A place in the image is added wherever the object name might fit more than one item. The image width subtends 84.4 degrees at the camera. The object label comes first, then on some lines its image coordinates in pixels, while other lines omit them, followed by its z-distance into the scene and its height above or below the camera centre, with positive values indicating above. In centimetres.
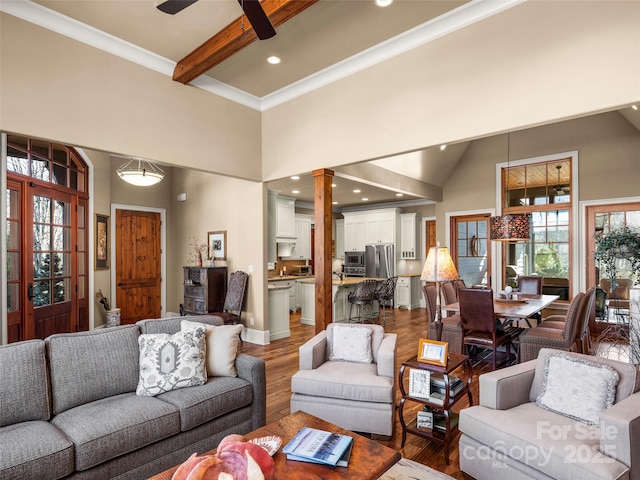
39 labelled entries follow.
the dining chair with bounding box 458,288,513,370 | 385 -93
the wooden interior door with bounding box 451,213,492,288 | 726 -20
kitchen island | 640 -110
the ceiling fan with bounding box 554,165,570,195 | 621 +89
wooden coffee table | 150 -100
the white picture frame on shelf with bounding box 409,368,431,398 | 241 -99
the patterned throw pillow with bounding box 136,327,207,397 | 236 -84
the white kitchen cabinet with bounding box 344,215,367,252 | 919 +21
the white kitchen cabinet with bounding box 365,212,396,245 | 867 +30
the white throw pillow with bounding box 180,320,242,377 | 263 -81
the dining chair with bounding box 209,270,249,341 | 523 -88
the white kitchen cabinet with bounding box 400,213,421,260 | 862 +9
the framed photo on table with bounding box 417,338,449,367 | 240 -79
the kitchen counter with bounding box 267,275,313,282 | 669 -76
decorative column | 444 -10
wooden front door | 418 -27
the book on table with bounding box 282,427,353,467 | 158 -97
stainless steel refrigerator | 857 -51
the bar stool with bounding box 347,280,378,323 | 644 -102
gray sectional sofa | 177 -100
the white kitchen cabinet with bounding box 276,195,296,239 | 776 +52
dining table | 386 -83
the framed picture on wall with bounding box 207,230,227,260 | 590 -7
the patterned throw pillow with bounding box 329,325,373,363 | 299 -89
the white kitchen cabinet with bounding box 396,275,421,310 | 838 -125
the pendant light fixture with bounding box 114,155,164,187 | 521 +96
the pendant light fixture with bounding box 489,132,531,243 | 483 +16
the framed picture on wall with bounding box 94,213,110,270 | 592 -1
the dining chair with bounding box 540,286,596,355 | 385 -107
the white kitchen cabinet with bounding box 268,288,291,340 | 555 -117
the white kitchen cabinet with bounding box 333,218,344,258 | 1002 +3
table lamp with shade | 283 -24
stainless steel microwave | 907 -49
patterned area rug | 215 -145
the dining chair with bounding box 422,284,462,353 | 435 -108
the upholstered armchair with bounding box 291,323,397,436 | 254 -104
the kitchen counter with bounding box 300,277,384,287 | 638 -78
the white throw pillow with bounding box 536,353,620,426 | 196 -87
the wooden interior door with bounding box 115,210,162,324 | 657 -46
